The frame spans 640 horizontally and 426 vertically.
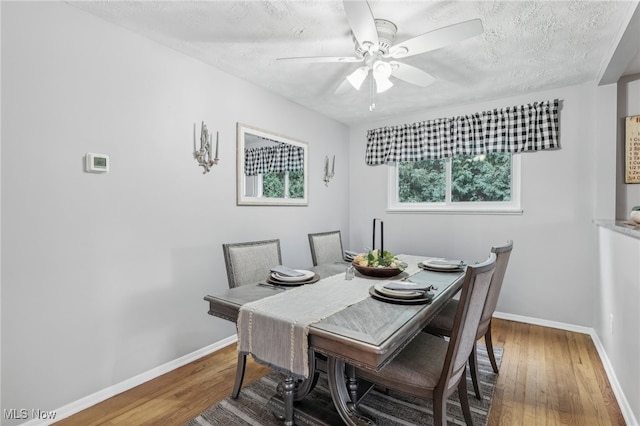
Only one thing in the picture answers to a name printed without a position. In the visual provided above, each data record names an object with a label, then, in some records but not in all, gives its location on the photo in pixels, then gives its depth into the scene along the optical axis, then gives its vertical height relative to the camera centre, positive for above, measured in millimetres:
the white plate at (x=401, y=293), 1528 -390
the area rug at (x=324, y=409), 1750 -1152
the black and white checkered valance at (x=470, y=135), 3072 +872
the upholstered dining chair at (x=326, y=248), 2768 -314
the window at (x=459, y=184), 3396 +352
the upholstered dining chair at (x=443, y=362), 1266 -679
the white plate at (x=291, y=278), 1873 -387
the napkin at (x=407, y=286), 1563 -365
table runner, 1287 -470
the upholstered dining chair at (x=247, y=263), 1954 -342
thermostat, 1874 +296
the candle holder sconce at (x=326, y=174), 3932 +499
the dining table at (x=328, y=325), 1190 -456
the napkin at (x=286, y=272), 1919 -363
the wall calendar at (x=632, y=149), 2736 +576
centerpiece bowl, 1965 -360
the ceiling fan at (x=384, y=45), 1552 +965
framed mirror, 2854 +443
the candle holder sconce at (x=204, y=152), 2492 +487
